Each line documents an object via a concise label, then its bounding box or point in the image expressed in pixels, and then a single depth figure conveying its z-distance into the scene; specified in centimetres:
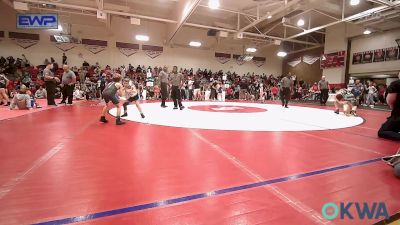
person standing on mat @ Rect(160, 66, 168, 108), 818
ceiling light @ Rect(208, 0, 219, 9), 1015
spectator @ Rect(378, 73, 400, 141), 353
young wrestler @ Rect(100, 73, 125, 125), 480
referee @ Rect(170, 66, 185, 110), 787
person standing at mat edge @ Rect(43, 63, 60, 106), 772
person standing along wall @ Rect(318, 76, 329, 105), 1198
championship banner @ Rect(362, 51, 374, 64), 1551
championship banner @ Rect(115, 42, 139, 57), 1791
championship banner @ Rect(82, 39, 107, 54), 1705
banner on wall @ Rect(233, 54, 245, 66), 2172
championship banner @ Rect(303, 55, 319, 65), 1971
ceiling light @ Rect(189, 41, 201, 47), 1961
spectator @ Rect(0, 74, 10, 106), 818
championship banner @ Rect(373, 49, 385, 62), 1487
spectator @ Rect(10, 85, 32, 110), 693
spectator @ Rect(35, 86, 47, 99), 1238
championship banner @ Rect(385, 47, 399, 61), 1407
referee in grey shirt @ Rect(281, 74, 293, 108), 977
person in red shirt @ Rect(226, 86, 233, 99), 1677
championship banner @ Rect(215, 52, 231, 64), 2103
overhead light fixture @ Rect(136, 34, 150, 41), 1725
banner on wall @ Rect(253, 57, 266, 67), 2262
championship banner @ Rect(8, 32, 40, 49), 1539
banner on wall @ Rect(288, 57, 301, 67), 2167
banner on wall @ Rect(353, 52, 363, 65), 1609
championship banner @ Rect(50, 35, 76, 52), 1634
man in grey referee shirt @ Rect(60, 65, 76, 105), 813
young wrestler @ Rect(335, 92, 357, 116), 731
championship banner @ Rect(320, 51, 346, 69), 1674
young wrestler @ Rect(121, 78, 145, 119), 562
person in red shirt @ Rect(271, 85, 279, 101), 1753
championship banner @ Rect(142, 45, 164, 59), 1858
